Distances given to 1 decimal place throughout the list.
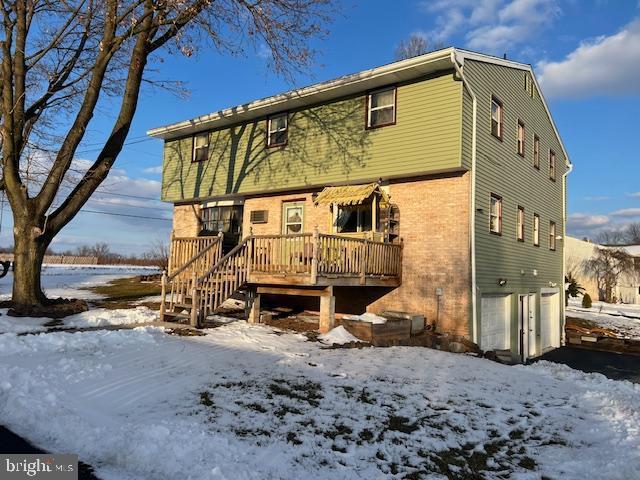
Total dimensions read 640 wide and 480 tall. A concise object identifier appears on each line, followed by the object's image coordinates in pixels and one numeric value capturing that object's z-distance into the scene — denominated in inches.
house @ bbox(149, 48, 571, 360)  477.4
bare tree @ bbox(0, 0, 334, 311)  485.7
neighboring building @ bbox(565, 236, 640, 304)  1525.6
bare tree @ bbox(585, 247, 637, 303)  1535.4
